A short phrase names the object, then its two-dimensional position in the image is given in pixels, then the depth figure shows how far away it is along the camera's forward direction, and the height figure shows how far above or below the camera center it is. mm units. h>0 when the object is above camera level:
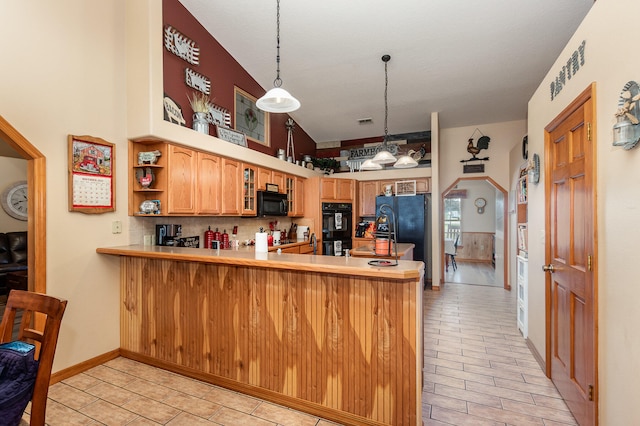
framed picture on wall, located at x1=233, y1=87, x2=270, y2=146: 4574 +1547
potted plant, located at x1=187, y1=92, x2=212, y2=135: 3531 +1256
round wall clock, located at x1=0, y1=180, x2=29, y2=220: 5430 +303
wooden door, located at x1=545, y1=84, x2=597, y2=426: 1822 -323
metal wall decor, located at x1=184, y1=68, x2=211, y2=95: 3662 +1686
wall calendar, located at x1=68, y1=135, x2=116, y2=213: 2637 +377
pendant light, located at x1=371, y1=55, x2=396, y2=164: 3820 +722
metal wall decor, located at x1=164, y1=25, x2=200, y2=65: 3408 +2002
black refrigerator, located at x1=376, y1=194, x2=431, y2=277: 5785 -164
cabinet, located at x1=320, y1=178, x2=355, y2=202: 5973 +506
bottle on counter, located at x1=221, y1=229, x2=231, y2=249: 4203 -362
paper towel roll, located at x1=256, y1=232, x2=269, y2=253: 2592 -243
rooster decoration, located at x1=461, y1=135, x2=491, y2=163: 5984 +1319
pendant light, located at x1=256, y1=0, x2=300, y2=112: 2475 +966
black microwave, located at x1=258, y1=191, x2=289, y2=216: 4594 +176
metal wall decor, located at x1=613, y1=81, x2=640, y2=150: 1369 +433
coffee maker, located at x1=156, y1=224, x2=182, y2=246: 3297 -226
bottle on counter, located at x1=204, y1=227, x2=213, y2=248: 4004 -316
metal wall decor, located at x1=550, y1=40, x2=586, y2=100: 2008 +1026
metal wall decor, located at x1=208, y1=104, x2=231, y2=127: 4020 +1362
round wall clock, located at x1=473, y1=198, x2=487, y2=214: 9211 +273
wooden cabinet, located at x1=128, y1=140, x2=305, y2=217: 3113 +380
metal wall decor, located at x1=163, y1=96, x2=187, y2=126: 3263 +1141
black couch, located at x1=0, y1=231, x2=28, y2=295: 5066 -561
